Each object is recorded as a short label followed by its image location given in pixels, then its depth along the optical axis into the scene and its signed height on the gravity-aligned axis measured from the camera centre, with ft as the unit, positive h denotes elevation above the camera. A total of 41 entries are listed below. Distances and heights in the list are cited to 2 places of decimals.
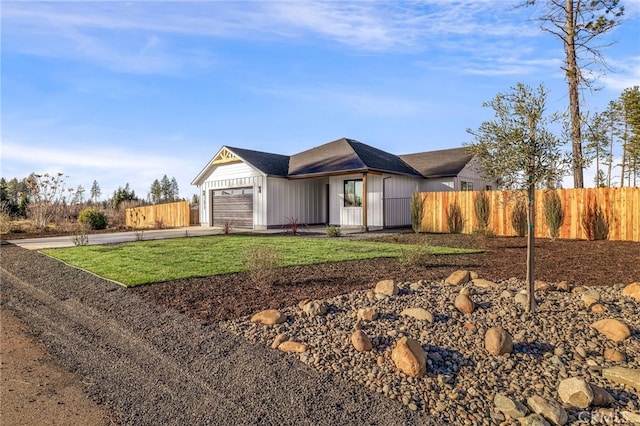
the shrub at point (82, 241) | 39.90 -3.41
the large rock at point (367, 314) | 12.94 -3.75
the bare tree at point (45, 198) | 69.82 +2.40
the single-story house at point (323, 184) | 58.70 +4.01
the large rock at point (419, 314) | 12.64 -3.71
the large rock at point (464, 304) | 13.15 -3.50
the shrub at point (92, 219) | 72.90 -1.84
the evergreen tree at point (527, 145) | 13.33 +2.15
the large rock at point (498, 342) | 10.36 -3.83
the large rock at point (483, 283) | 16.26 -3.43
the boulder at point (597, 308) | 12.77 -3.56
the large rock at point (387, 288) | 15.34 -3.38
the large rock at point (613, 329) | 11.03 -3.75
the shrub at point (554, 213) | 42.29 -0.93
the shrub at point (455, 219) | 52.80 -1.87
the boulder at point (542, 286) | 15.58 -3.42
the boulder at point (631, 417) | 7.78 -4.49
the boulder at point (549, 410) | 7.79 -4.35
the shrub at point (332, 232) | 46.75 -3.13
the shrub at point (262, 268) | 18.75 -3.07
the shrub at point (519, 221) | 45.85 -1.97
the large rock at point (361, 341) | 10.95 -3.98
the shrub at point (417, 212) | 54.08 -0.84
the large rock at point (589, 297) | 13.25 -3.48
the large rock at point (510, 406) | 8.00 -4.40
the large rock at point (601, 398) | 8.28 -4.32
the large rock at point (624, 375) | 8.97 -4.21
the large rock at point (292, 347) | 11.39 -4.27
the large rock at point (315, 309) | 13.82 -3.78
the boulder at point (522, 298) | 13.42 -3.42
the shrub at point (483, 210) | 49.32 -0.60
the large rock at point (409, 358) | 9.60 -3.98
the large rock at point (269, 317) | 13.42 -3.98
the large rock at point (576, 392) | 8.23 -4.22
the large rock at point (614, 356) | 10.05 -4.10
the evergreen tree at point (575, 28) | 46.98 +22.63
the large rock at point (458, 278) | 17.03 -3.33
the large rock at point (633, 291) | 14.25 -3.40
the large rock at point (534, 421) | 7.63 -4.43
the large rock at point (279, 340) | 11.84 -4.22
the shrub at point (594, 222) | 41.16 -1.96
